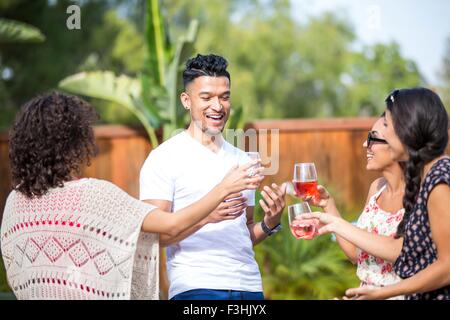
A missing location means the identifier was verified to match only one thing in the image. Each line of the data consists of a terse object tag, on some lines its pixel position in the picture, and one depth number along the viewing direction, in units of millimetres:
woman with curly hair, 3162
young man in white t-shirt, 3627
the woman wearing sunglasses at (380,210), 3184
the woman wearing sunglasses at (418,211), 2818
